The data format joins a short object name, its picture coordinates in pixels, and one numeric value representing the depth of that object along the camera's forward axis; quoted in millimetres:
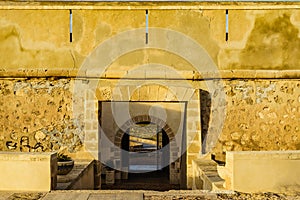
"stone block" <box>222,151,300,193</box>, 4238
